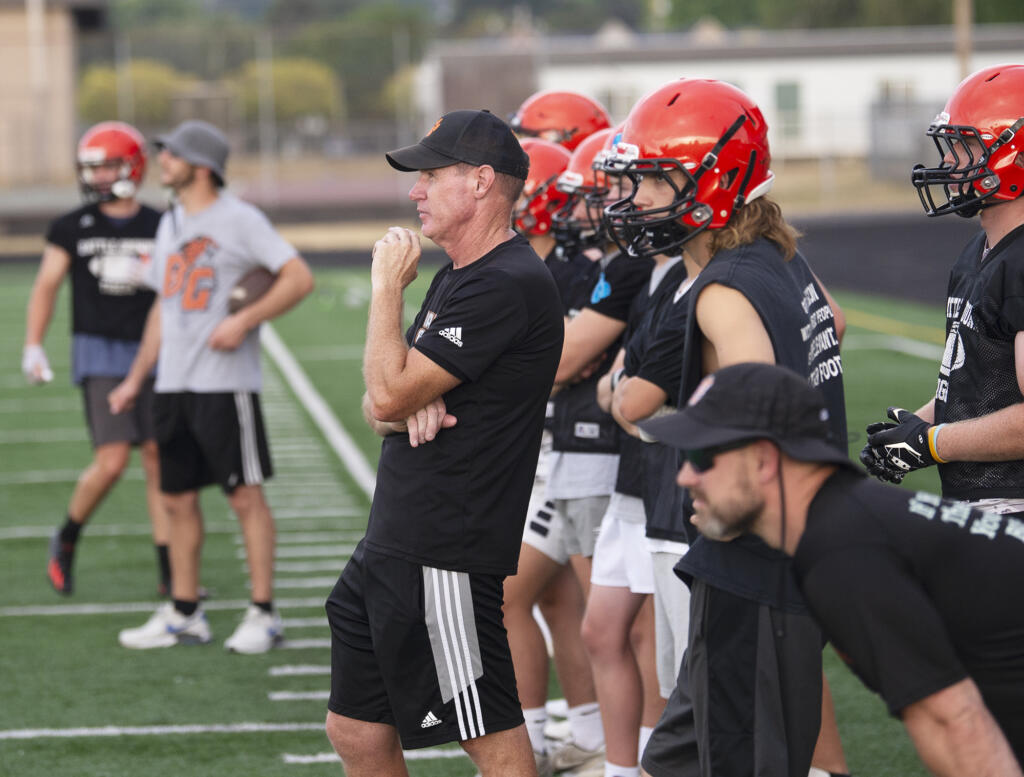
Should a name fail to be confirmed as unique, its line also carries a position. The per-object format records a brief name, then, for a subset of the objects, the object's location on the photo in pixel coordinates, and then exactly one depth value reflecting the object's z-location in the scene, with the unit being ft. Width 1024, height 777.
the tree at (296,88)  318.45
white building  323.37
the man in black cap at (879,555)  17.54
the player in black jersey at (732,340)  23.03
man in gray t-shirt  45.88
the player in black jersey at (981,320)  25.73
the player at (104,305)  52.06
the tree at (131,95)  303.07
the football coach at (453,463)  25.39
